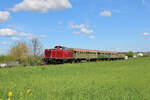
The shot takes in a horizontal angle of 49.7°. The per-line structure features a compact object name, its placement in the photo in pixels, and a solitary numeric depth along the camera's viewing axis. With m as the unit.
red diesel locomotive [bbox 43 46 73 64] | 28.77
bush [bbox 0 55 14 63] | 35.93
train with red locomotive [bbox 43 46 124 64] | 28.85
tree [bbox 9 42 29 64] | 39.09
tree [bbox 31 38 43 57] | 50.36
